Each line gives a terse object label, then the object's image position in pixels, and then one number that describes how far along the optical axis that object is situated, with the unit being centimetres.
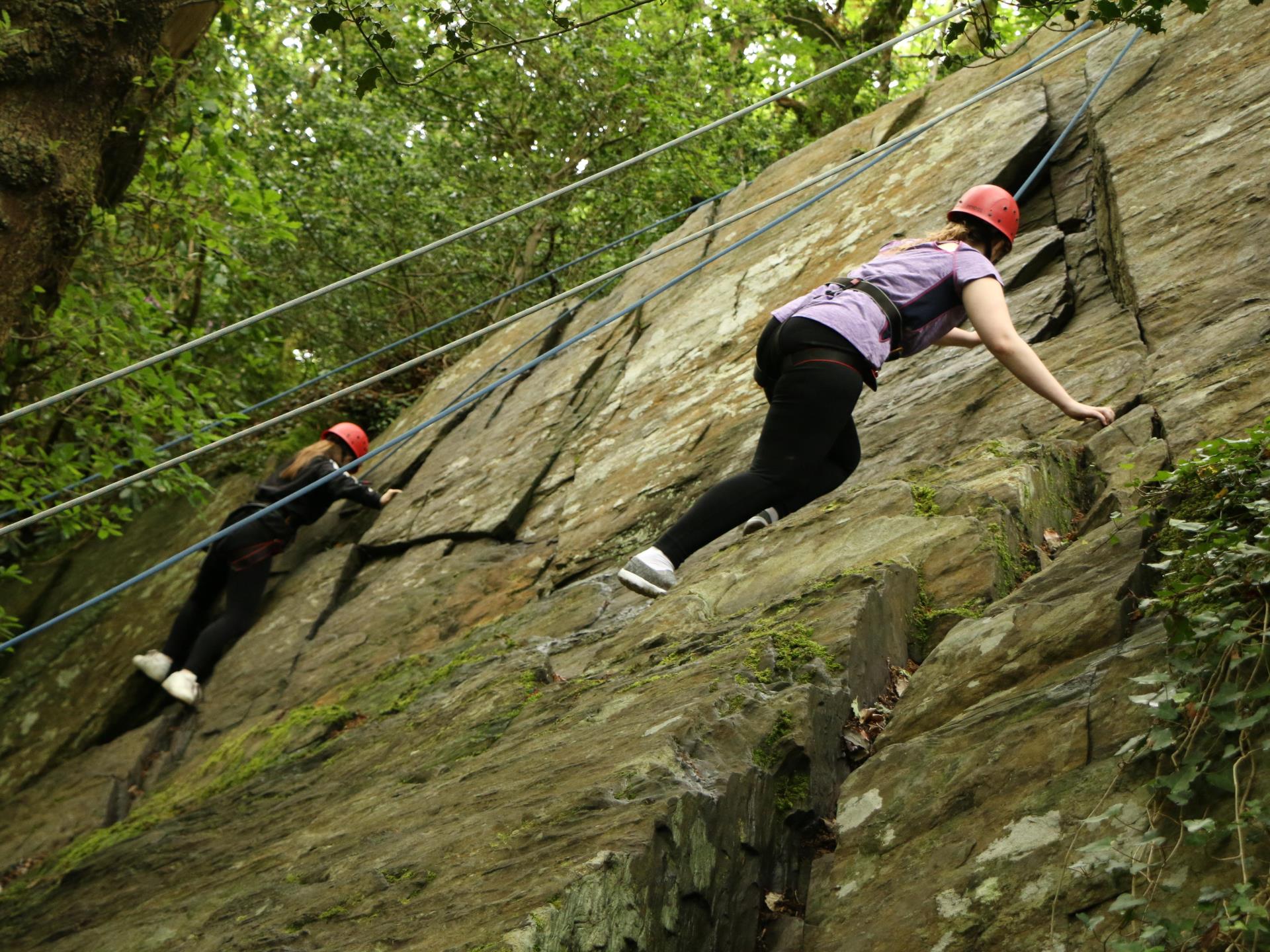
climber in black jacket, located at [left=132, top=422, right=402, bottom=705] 835
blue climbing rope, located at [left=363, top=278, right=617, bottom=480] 978
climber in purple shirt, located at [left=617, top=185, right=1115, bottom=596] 482
